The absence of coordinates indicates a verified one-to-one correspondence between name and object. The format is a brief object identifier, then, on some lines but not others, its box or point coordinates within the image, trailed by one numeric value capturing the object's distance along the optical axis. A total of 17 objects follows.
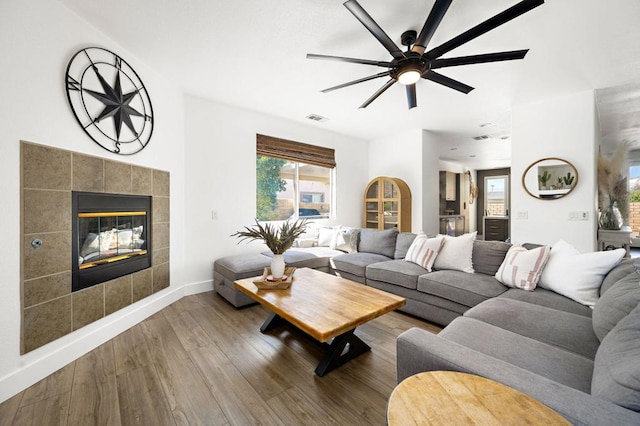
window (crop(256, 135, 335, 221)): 4.18
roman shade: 4.06
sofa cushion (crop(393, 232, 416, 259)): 3.42
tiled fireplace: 1.70
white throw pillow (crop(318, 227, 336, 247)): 4.32
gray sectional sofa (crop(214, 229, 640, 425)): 0.80
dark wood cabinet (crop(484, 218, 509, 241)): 8.11
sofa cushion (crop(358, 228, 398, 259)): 3.67
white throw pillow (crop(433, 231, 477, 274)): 2.66
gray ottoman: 2.88
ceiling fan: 1.48
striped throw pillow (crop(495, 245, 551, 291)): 2.12
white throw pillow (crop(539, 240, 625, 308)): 1.77
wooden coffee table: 1.59
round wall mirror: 3.29
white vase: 2.30
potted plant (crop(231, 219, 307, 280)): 2.24
